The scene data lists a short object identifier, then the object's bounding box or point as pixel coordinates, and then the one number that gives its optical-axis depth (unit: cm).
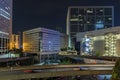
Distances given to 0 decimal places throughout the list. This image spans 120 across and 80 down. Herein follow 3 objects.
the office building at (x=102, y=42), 5106
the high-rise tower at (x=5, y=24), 6578
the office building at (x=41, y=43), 8223
